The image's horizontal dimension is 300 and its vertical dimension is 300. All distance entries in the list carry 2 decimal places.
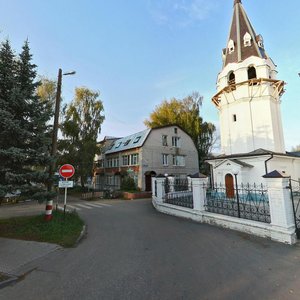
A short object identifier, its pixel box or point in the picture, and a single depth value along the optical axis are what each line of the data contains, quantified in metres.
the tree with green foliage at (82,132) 27.41
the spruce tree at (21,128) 8.04
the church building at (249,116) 19.09
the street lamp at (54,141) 9.78
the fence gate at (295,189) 18.00
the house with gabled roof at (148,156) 28.27
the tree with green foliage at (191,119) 36.31
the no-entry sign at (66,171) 11.07
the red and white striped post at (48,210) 10.23
